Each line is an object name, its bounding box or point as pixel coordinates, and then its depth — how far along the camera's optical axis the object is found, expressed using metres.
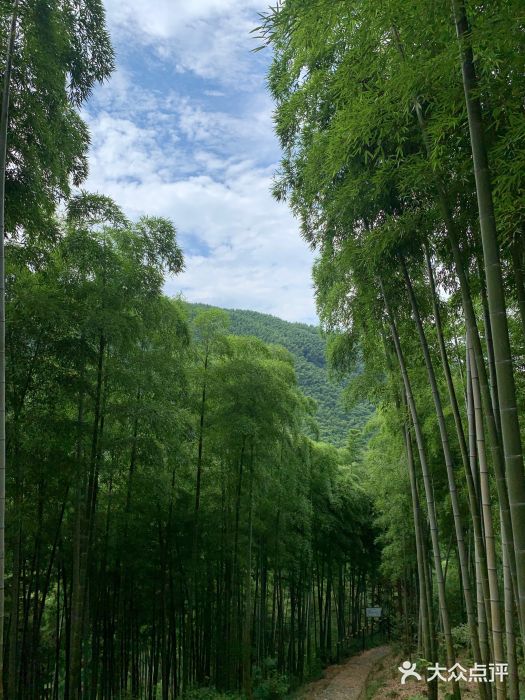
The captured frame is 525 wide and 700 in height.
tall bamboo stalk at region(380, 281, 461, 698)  4.39
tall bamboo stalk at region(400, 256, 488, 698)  4.05
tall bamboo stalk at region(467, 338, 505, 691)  3.15
